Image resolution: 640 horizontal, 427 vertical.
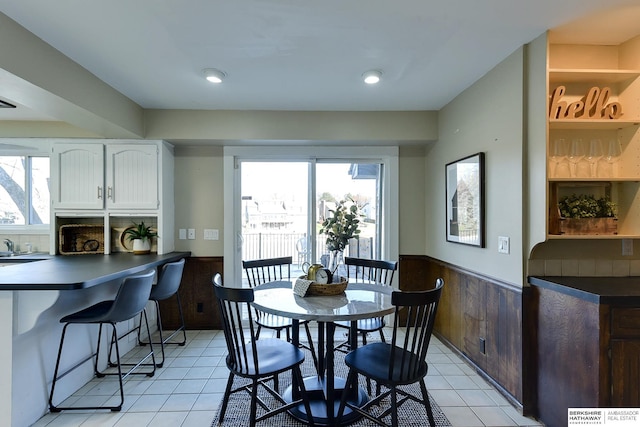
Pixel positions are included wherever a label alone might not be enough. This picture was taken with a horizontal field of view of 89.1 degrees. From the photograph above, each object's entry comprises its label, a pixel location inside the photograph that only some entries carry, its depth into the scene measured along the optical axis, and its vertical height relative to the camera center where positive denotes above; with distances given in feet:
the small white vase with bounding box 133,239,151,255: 11.05 -1.12
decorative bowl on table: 7.04 -1.65
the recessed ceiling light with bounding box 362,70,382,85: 8.14 +3.51
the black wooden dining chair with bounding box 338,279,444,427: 5.42 -2.81
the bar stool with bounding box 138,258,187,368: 9.24 -2.03
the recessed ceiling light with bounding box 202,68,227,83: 8.05 +3.52
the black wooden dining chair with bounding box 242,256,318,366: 8.03 -2.76
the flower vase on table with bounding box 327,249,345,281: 7.59 -1.21
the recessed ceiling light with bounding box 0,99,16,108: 9.44 +3.22
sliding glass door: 12.32 +0.50
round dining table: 5.87 -1.84
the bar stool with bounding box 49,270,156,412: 6.98 -2.21
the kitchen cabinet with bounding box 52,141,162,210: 10.80 +1.29
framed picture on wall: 8.36 +0.36
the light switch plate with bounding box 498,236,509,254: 7.36 -0.73
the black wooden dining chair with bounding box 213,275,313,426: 5.73 -2.82
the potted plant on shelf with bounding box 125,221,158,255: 11.05 -0.87
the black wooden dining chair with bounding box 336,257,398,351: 7.94 -1.98
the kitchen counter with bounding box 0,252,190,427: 6.21 -2.34
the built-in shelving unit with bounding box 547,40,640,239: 6.58 +1.83
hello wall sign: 6.63 +2.18
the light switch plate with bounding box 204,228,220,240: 12.03 -0.77
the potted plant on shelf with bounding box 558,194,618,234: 6.56 -0.07
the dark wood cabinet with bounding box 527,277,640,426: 5.35 -2.33
